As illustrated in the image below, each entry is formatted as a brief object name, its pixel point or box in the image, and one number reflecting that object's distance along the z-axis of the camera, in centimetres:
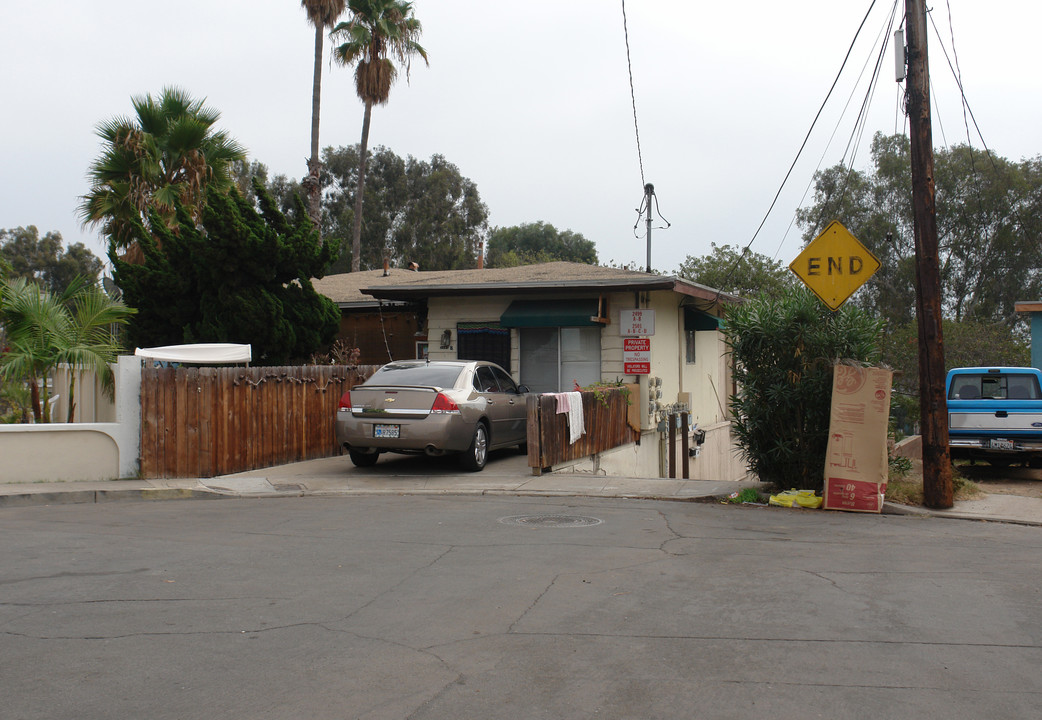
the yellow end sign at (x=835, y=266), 1055
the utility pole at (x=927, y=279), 1045
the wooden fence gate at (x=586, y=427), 1297
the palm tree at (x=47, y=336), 1266
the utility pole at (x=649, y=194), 2014
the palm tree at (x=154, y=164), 1855
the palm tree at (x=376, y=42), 3134
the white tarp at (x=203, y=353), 1412
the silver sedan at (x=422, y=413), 1257
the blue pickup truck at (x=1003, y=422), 1330
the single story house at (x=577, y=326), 1711
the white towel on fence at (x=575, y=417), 1395
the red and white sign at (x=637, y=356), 1706
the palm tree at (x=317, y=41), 2783
